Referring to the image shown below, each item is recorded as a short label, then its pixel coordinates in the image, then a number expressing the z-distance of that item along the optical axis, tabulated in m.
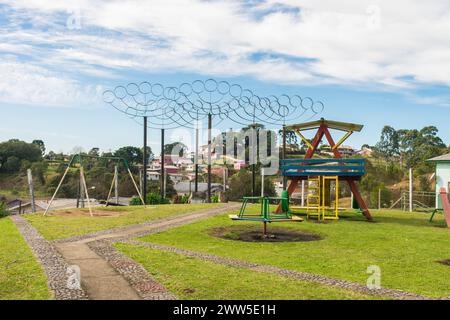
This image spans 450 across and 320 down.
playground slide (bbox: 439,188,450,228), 16.59
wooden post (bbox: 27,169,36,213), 22.44
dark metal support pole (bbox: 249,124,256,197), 27.52
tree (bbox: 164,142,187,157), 39.81
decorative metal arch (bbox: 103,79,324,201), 24.95
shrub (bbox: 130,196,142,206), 26.22
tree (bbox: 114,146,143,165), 64.25
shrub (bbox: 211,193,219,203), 30.71
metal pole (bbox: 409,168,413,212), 23.34
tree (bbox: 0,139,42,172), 65.88
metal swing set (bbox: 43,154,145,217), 19.01
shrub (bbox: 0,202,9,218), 21.25
